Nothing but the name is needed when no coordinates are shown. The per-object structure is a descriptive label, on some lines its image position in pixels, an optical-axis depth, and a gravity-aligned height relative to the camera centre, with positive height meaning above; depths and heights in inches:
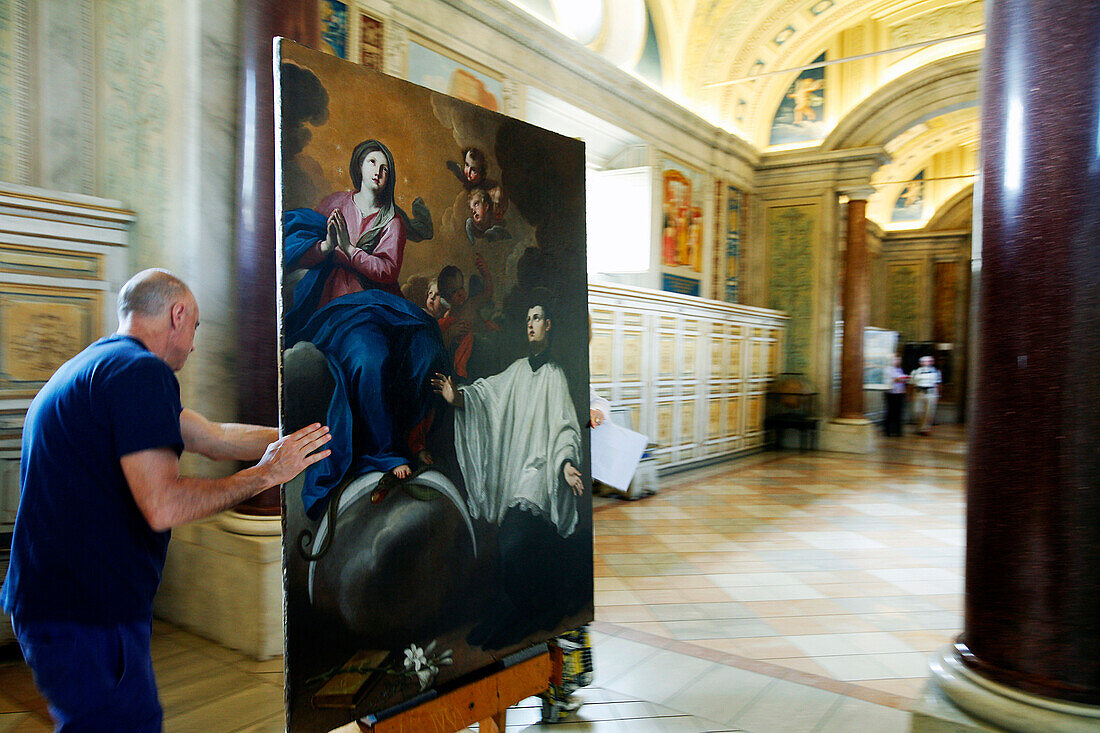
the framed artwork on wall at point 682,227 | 399.5 +73.7
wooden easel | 76.0 -40.0
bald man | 68.3 -15.5
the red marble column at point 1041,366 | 79.7 -0.9
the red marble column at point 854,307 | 479.5 +33.2
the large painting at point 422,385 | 69.9 -3.8
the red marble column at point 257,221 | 134.9 +24.3
